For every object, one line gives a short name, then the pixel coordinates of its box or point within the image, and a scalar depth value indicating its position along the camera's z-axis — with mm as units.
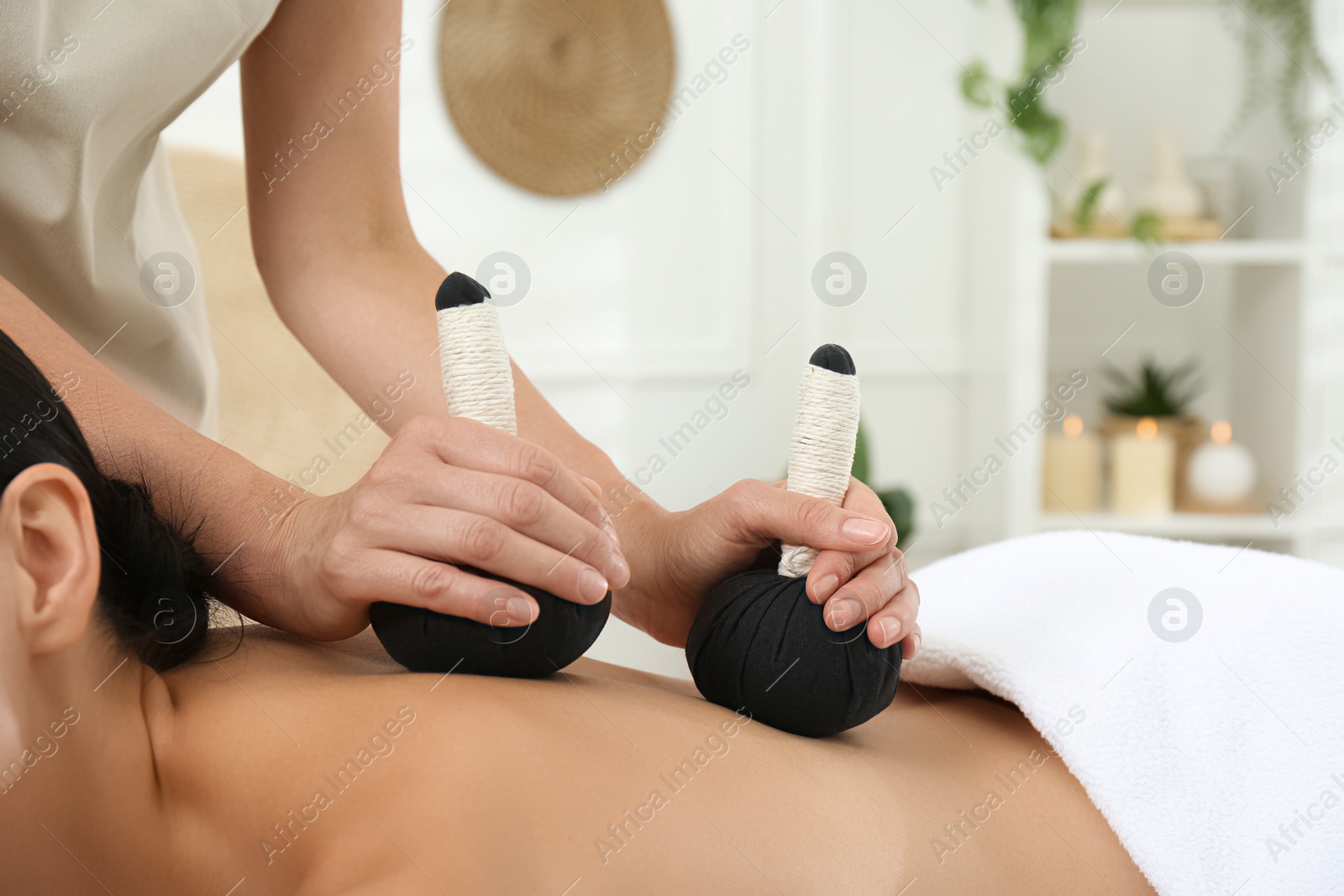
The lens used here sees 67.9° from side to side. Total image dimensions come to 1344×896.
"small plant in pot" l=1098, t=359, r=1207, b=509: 2242
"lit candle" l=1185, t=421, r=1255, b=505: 2164
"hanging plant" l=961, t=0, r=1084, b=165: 2049
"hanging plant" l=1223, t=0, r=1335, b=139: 2078
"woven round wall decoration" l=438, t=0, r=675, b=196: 2473
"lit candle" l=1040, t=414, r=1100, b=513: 2219
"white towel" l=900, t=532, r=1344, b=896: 625
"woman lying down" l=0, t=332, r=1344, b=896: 494
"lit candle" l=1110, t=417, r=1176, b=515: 2168
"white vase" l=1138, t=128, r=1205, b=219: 2158
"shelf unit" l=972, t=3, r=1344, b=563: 2121
